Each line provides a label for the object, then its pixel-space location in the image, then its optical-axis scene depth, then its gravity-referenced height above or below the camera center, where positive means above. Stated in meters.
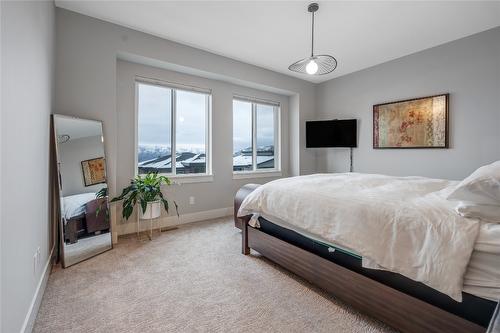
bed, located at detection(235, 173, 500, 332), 1.12 -0.52
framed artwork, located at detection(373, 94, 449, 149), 3.55 +0.60
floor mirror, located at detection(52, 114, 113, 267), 2.39 -0.29
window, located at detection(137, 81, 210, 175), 3.59 +0.52
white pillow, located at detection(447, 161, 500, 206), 1.19 -0.15
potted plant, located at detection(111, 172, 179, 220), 2.98 -0.45
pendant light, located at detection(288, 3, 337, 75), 2.53 +1.07
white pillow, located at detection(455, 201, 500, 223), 1.19 -0.26
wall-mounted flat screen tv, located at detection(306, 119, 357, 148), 4.62 +0.55
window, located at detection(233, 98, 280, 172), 4.65 +0.52
